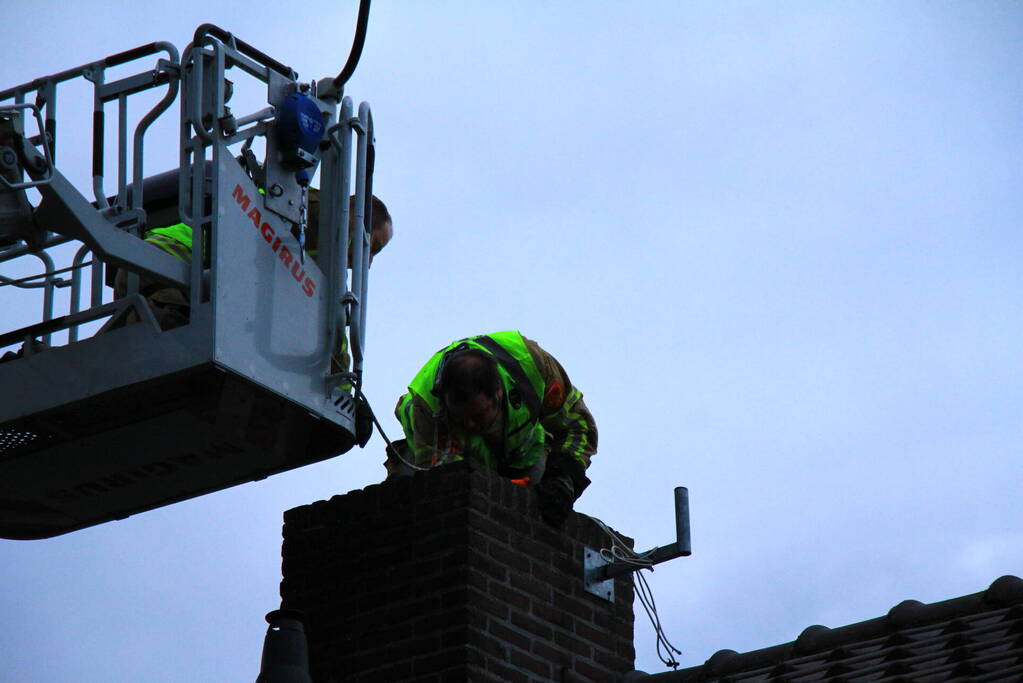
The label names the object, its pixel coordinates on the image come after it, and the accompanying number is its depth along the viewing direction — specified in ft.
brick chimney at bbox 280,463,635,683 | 53.26
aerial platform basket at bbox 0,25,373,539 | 51.21
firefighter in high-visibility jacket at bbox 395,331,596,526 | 61.67
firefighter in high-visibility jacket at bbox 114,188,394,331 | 52.13
